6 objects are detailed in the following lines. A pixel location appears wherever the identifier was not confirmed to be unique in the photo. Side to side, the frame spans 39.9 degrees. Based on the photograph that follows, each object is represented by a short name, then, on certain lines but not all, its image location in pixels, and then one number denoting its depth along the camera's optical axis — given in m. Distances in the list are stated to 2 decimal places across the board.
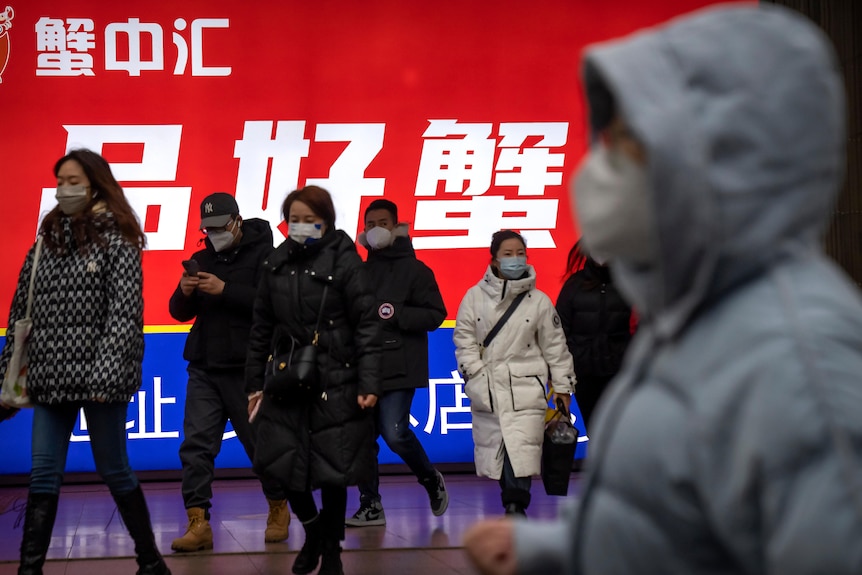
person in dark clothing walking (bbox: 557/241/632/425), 6.88
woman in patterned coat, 4.99
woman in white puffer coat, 6.85
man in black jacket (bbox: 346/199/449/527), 7.32
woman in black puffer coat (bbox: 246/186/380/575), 5.41
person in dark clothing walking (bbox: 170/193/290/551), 6.60
